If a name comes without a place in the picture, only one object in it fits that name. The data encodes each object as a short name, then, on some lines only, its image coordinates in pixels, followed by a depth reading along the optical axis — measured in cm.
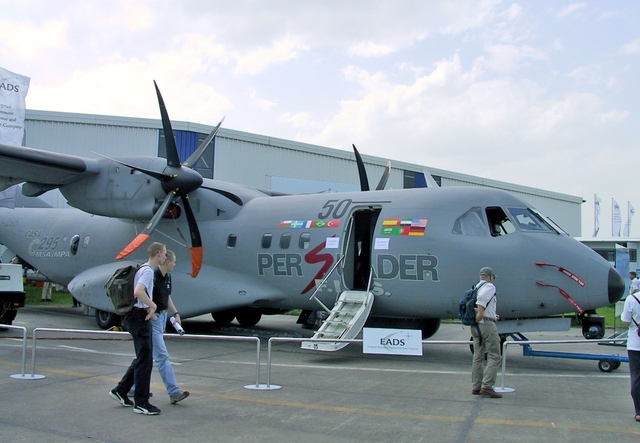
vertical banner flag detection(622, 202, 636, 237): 5381
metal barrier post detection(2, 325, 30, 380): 867
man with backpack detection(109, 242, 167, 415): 671
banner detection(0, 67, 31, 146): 2000
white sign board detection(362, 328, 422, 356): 881
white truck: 1438
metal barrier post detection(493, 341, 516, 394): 839
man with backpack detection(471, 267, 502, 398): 793
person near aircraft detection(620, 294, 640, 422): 671
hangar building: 2831
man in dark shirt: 696
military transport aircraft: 1126
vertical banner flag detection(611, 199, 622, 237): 4709
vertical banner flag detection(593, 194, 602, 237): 4752
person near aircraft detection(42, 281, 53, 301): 2522
